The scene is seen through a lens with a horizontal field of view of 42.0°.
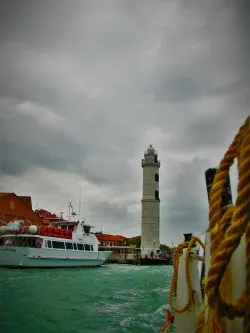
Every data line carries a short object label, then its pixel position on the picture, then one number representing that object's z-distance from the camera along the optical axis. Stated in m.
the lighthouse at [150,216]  55.28
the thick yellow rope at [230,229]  1.23
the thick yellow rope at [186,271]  3.12
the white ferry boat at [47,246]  29.34
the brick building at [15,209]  42.94
